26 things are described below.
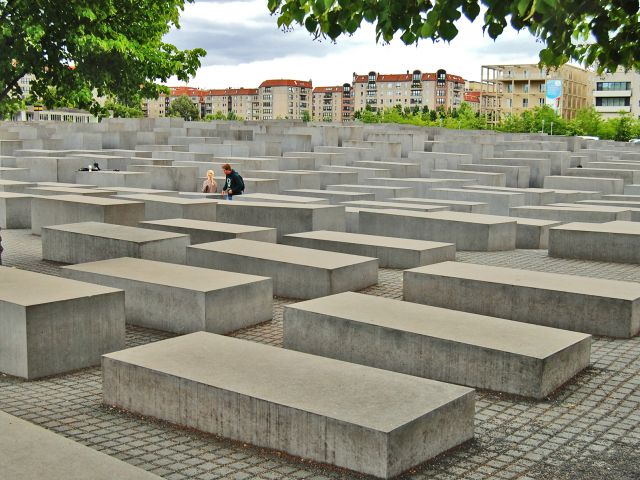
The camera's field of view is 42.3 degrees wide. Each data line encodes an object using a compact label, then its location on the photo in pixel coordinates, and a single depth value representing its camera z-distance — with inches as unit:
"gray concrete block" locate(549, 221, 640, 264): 538.6
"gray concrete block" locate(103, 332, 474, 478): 213.3
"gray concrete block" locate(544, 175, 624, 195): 940.0
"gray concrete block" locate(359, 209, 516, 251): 588.7
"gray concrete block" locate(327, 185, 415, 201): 837.8
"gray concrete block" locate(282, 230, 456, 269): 502.3
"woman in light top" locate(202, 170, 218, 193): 802.2
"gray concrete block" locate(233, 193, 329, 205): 700.7
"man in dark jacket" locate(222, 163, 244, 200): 745.0
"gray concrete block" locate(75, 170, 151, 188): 886.4
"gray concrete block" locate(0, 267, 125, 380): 302.8
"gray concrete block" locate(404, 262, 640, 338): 363.9
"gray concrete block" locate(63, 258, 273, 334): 362.6
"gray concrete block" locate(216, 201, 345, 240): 604.1
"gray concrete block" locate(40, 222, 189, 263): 478.6
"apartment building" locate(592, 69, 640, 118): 4791.6
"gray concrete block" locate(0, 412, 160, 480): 175.6
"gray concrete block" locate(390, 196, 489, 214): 716.0
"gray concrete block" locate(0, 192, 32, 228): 698.2
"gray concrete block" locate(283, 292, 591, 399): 283.6
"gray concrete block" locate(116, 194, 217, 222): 644.7
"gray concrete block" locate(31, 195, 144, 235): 606.5
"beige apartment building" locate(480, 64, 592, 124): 5447.8
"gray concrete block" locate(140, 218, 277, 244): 537.0
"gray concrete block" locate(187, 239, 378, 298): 429.1
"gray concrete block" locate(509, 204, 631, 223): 679.1
